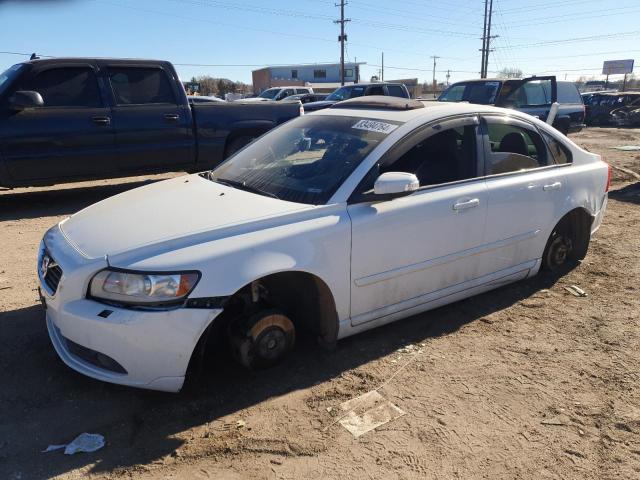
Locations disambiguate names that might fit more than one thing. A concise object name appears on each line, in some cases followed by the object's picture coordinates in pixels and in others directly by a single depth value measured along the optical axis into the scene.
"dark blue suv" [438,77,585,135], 12.22
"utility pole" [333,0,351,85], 47.17
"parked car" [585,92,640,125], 25.17
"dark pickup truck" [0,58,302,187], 6.66
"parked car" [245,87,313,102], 25.66
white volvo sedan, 2.67
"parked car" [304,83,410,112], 15.55
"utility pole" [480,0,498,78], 47.47
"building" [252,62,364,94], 81.00
